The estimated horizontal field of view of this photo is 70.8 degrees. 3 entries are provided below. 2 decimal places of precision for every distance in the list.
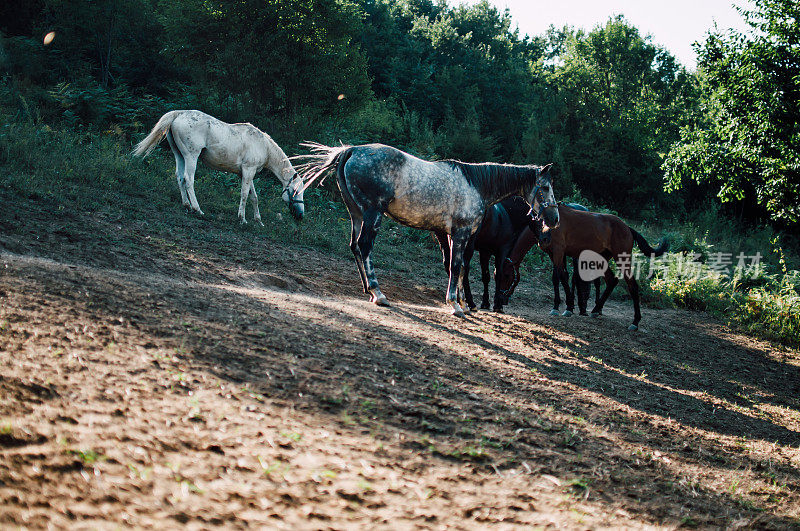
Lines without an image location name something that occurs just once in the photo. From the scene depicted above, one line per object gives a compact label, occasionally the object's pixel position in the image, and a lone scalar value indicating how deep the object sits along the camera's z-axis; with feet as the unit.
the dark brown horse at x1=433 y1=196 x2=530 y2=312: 27.99
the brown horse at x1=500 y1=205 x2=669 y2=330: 30.12
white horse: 36.29
